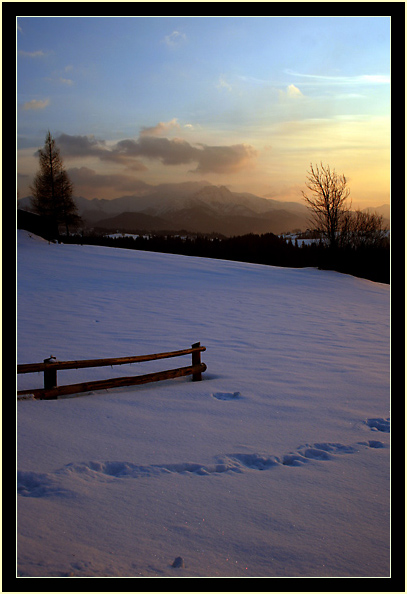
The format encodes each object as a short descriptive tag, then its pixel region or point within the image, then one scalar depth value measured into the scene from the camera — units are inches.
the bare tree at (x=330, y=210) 1269.7
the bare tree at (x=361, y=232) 1285.7
